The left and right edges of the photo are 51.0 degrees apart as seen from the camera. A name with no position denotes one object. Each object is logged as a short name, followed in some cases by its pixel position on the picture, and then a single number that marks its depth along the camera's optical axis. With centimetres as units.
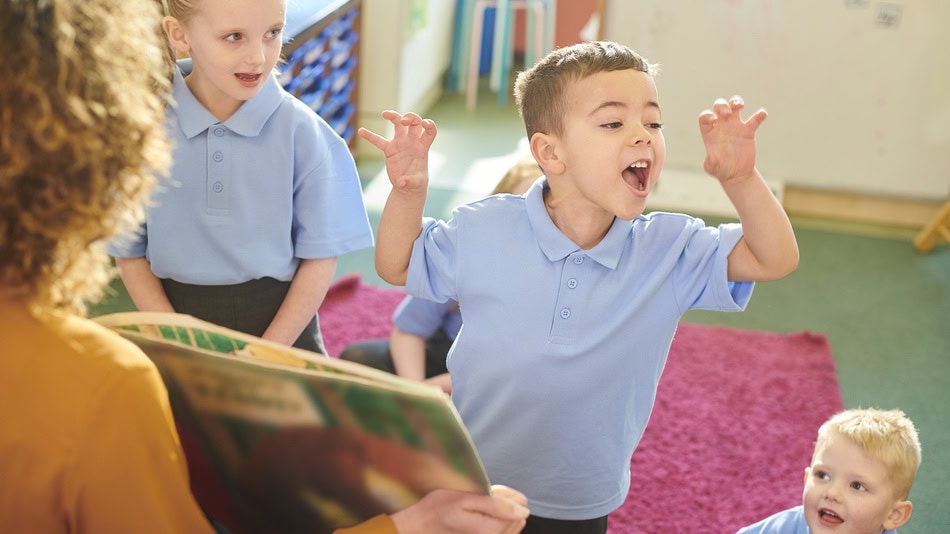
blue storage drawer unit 278
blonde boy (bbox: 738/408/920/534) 143
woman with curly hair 73
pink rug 198
